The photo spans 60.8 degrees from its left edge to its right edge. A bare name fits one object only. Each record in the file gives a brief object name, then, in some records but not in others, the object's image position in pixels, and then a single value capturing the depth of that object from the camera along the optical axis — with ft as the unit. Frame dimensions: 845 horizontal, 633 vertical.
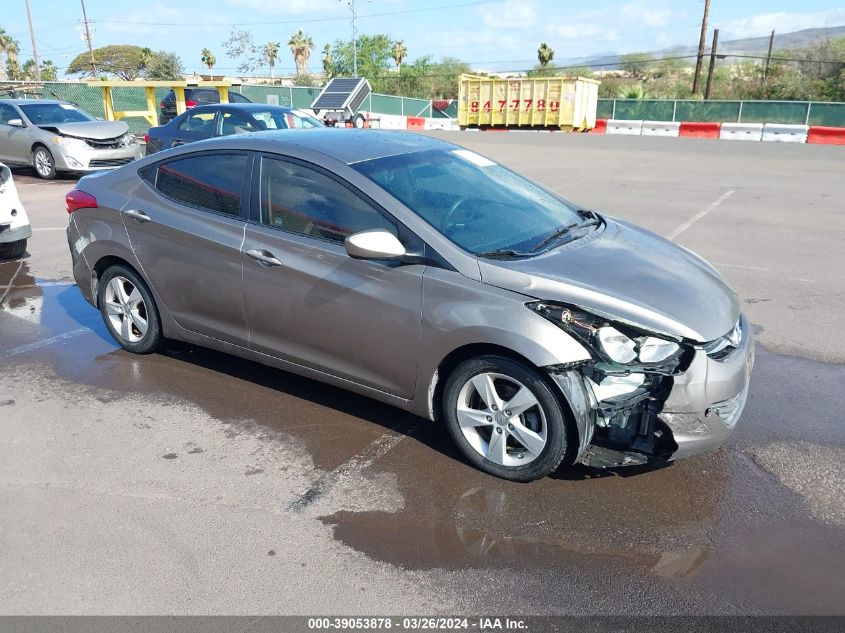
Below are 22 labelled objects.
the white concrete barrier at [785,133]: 82.69
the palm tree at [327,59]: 271.69
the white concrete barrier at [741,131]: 87.04
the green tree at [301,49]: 282.36
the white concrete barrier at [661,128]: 93.99
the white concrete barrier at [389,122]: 106.11
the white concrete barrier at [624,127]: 99.45
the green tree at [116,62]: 282.97
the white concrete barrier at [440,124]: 115.93
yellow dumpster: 105.40
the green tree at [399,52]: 276.41
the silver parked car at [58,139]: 48.98
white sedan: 26.40
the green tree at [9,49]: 240.73
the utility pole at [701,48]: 145.75
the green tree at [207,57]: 281.33
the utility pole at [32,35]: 167.62
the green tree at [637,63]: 262.65
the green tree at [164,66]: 228.04
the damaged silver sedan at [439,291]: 11.28
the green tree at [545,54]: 197.98
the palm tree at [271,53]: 301.02
